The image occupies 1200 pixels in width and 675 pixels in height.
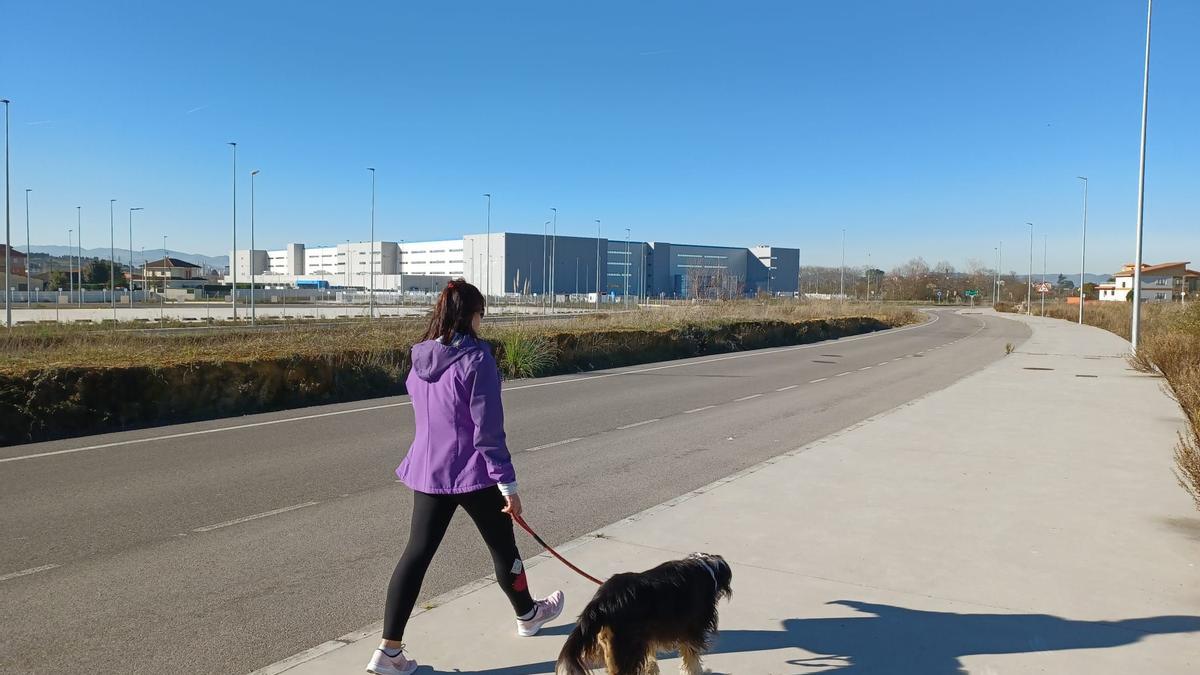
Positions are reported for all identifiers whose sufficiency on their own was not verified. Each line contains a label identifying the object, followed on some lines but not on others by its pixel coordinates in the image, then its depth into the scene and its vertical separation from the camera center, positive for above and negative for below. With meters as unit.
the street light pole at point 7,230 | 29.14 +2.13
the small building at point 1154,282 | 98.25 +3.21
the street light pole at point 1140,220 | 21.95 +2.46
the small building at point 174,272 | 121.39 +3.17
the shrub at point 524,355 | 17.91 -1.32
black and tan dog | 3.18 -1.31
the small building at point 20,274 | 88.12 +1.64
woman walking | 3.56 -0.69
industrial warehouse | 100.31 +4.52
